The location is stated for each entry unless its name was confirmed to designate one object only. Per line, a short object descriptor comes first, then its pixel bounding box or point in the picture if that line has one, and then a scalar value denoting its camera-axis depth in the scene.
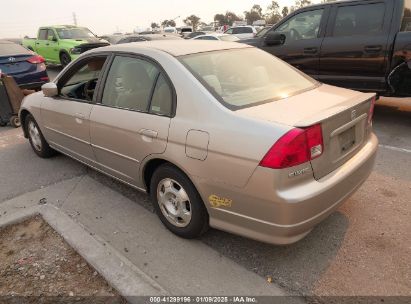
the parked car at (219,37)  15.29
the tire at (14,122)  7.18
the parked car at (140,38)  12.81
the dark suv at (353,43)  5.70
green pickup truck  13.34
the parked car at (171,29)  40.97
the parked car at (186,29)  36.22
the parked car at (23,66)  8.59
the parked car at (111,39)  23.02
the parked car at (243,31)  23.99
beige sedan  2.45
